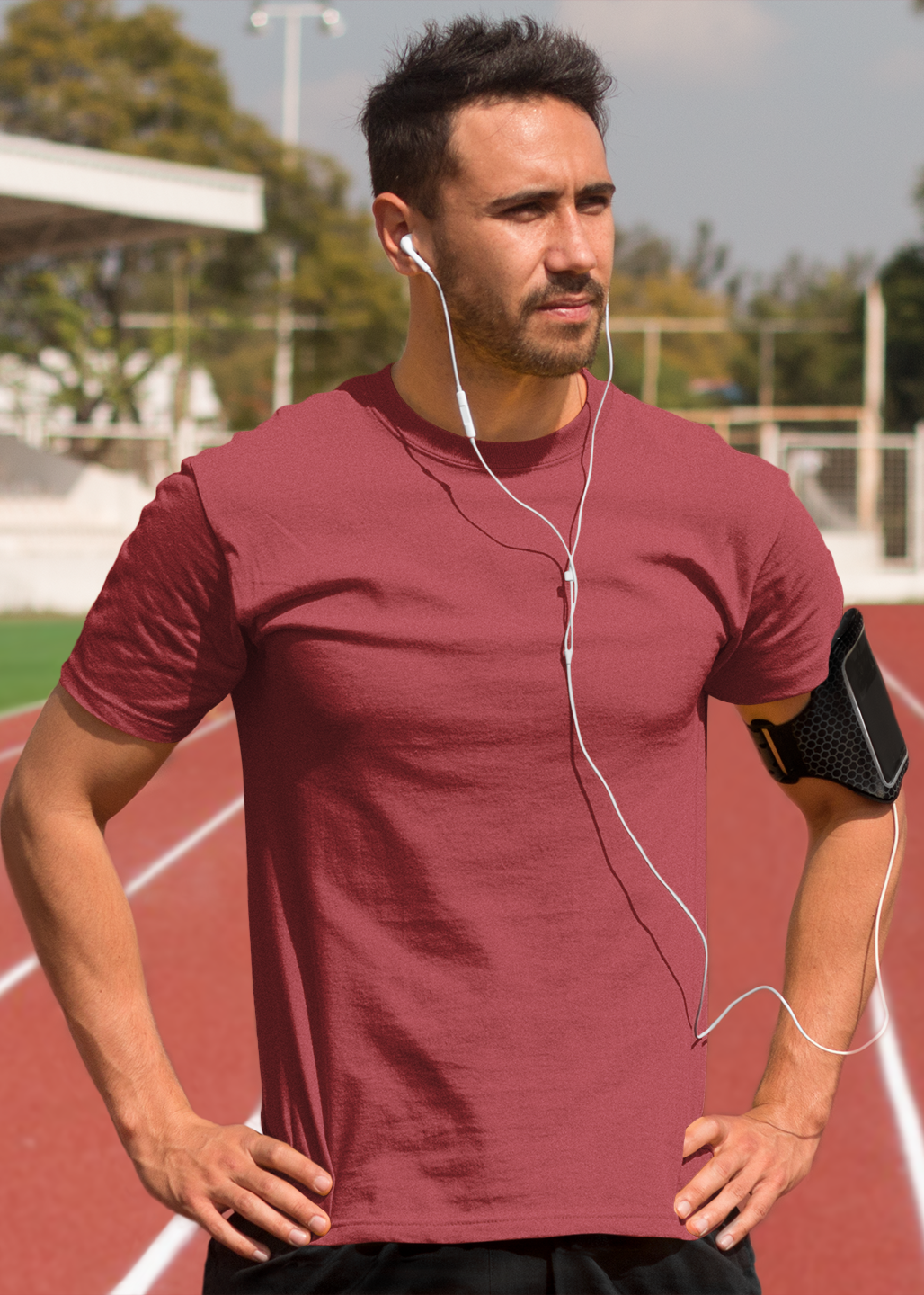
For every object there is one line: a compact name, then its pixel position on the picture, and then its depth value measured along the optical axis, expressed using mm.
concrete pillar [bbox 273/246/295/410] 33312
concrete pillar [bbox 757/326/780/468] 51531
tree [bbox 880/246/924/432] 38281
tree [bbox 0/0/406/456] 32406
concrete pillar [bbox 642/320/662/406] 45656
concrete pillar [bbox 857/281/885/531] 24594
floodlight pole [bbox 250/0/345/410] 32250
